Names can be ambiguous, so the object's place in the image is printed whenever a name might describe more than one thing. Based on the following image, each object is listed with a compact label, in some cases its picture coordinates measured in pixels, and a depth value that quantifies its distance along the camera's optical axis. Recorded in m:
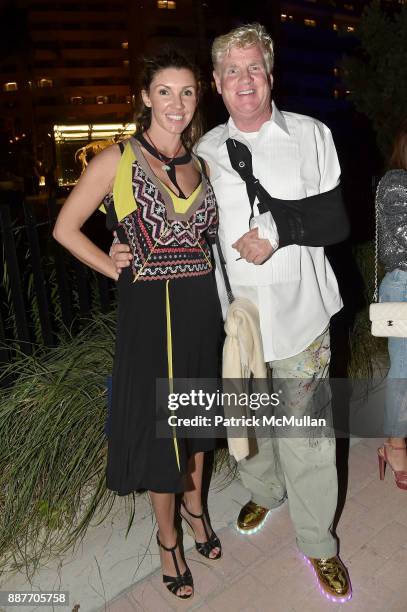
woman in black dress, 2.04
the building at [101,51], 86.00
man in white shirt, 2.10
